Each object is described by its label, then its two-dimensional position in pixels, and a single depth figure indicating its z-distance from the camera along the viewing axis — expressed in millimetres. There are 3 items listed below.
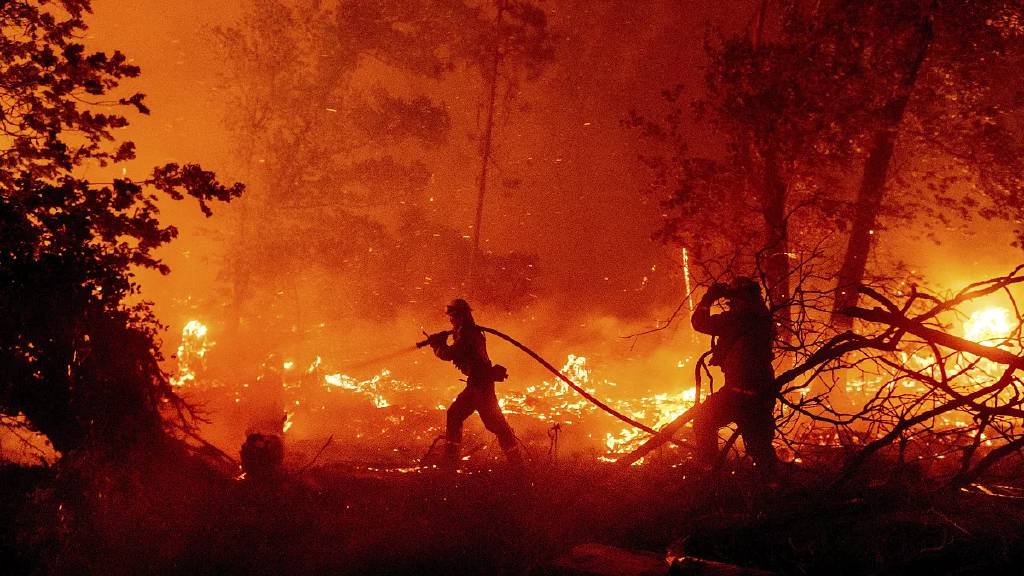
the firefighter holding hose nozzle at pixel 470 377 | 8141
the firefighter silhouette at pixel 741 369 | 6734
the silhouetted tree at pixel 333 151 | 19594
